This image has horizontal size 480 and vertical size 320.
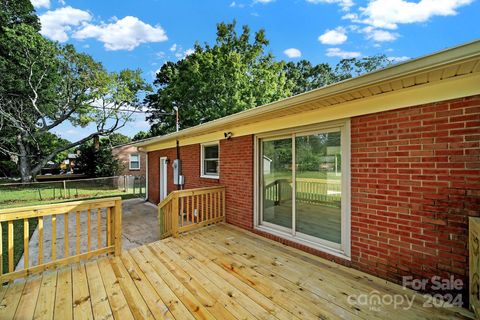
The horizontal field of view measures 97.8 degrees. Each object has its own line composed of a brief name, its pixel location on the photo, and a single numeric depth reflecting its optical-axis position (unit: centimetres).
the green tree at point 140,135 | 3000
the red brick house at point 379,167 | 216
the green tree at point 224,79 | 1477
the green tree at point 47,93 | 1366
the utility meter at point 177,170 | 702
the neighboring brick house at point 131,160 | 2059
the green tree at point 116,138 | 1956
